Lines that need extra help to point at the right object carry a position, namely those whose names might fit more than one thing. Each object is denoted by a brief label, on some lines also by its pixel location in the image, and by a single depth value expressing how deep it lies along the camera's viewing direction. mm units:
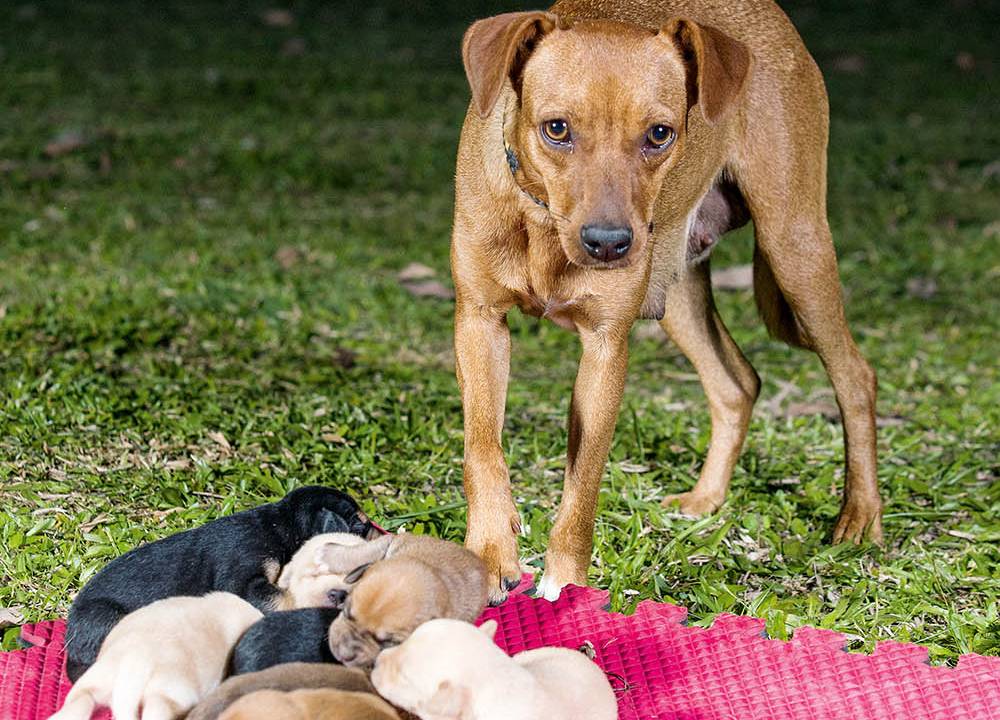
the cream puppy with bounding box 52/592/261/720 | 2768
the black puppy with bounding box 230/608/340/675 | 2967
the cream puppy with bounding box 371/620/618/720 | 2707
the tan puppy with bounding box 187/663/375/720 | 2682
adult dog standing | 3611
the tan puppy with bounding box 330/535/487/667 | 2947
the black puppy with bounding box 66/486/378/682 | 3199
